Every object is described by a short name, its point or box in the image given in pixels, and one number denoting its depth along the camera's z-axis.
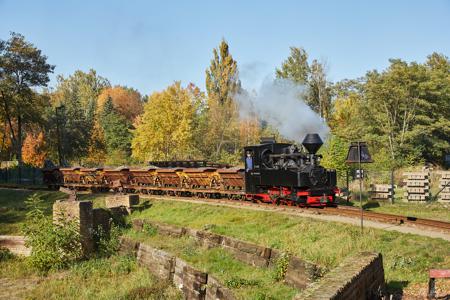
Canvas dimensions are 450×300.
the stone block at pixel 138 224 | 20.18
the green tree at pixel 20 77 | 42.53
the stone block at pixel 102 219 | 20.02
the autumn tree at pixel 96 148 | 53.56
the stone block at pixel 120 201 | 22.95
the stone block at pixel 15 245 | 19.31
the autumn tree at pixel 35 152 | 53.66
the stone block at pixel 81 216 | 18.80
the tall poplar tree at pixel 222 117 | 49.09
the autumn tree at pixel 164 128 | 43.84
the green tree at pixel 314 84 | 50.12
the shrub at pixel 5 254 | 19.02
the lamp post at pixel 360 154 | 15.76
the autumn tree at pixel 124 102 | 87.44
